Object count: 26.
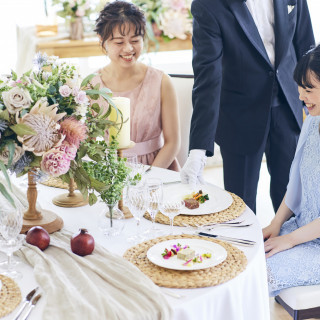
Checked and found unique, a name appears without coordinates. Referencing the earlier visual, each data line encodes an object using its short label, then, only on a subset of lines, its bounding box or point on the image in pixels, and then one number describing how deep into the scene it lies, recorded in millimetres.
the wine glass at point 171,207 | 2627
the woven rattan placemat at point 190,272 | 2286
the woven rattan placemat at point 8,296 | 2142
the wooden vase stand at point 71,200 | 2977
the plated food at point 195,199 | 2899
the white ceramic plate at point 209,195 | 2871
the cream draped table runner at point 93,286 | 2129
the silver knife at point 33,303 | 2118
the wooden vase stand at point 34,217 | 2673
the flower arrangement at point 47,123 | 2458
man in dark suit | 3540
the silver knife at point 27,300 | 2136
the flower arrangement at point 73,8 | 6070
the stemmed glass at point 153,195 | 2607
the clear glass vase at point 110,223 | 2674
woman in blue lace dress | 2952
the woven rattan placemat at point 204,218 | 2779
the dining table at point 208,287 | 2227
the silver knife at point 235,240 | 2578
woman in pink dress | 4012
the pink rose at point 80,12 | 6081
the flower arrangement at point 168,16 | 6193
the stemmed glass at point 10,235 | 2366
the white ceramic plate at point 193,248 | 2377
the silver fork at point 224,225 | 2744
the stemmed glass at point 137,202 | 2578
